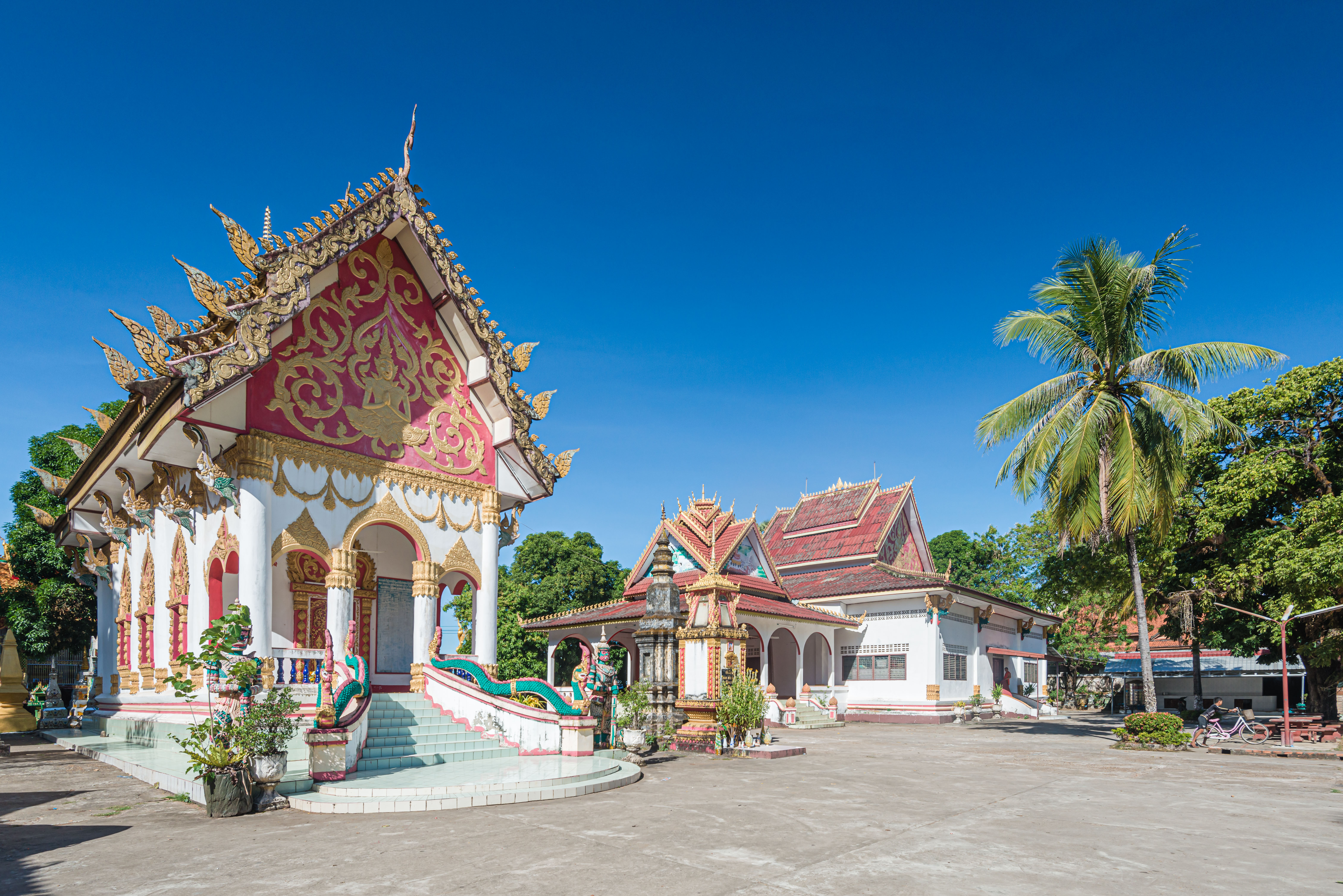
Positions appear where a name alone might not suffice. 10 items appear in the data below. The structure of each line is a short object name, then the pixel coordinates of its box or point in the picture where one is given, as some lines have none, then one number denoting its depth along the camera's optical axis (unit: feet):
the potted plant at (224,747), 28.73
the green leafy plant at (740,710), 51.60
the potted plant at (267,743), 29.32
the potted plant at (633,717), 47.19
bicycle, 61.16
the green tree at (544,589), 109.81
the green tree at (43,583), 78.07
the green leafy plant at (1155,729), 59.16
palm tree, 61.67
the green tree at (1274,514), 60.44
